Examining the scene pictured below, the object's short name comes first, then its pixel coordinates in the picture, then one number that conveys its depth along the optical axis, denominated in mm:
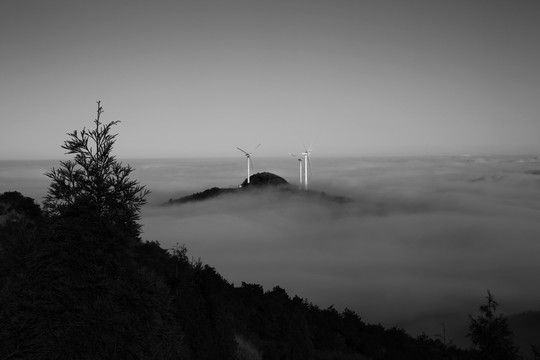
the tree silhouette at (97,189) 12516
